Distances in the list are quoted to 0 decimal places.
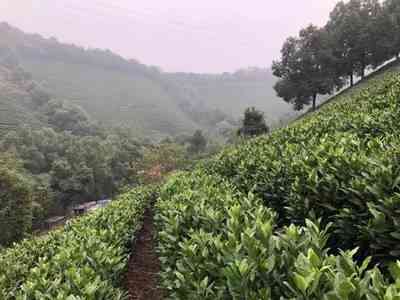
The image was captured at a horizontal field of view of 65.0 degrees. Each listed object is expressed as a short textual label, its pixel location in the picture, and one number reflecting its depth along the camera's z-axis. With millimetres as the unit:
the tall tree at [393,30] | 24953
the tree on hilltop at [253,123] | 24312
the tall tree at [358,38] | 25641
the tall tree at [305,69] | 27125
